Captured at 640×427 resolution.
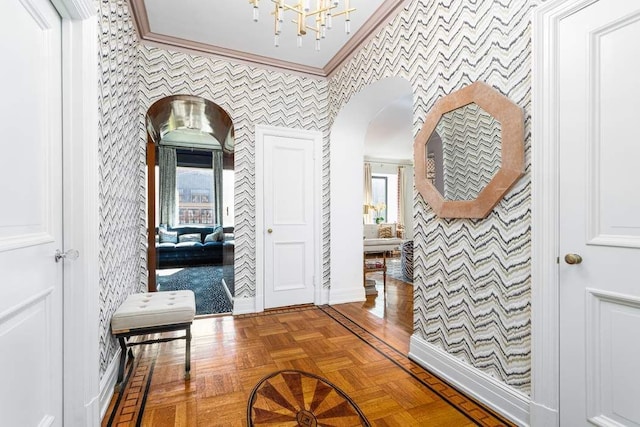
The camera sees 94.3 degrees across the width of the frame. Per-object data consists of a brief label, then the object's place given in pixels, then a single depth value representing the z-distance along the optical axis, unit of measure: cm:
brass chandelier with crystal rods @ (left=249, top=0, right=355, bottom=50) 169
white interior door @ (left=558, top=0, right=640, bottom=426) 116
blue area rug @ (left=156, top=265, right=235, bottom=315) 348
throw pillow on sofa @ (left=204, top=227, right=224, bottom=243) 652
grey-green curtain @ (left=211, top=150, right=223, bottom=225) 750
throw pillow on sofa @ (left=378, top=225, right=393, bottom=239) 837
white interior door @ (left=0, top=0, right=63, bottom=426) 101
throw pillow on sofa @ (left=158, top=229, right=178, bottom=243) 636
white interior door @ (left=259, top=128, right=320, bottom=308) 337
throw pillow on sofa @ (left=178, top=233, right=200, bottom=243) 649
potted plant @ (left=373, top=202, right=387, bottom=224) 869
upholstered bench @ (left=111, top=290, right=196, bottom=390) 182
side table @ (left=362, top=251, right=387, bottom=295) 400
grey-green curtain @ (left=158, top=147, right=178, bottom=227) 702
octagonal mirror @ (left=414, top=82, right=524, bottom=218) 157
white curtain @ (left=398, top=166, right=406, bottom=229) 914
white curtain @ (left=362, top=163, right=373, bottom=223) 860
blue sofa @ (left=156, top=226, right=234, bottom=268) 598
